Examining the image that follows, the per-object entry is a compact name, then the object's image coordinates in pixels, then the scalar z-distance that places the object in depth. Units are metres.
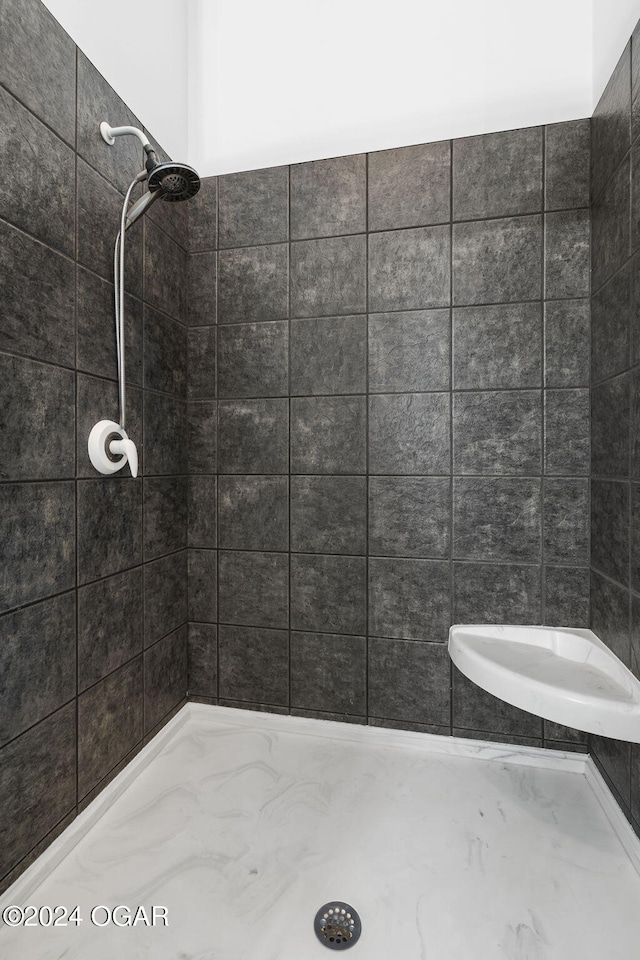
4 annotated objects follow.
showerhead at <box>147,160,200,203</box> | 1.30
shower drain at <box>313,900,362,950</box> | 1.03
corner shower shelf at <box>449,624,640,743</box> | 1.17
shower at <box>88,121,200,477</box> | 1.33
